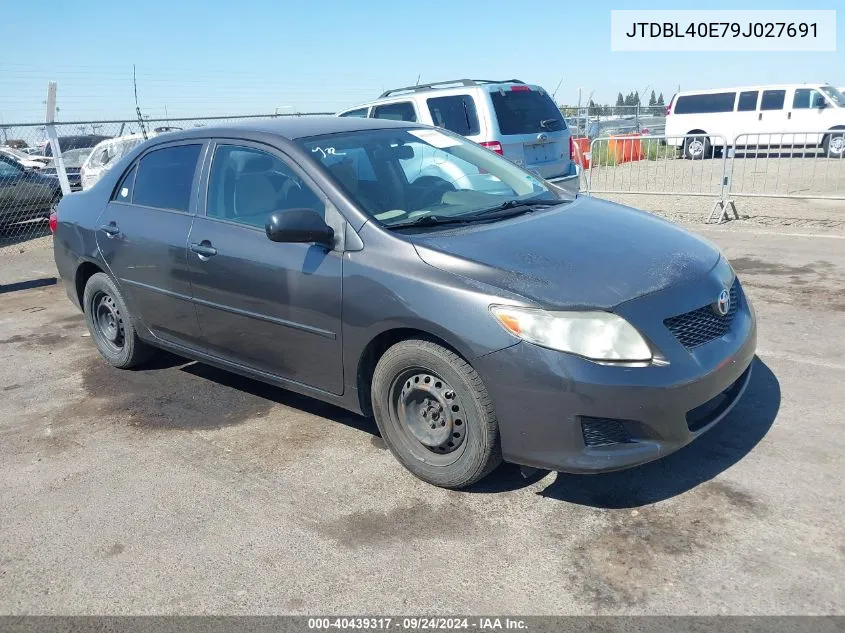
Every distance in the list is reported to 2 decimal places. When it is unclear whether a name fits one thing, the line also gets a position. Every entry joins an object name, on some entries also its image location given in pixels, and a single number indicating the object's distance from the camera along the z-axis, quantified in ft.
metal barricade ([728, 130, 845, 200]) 45.33
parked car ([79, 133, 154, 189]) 45.73
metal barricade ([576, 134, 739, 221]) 41.19
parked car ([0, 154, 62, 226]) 40.50
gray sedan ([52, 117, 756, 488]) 9.91
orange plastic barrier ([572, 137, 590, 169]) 64.54
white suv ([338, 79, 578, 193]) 28.66
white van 69.56
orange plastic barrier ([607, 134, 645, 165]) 65.21
